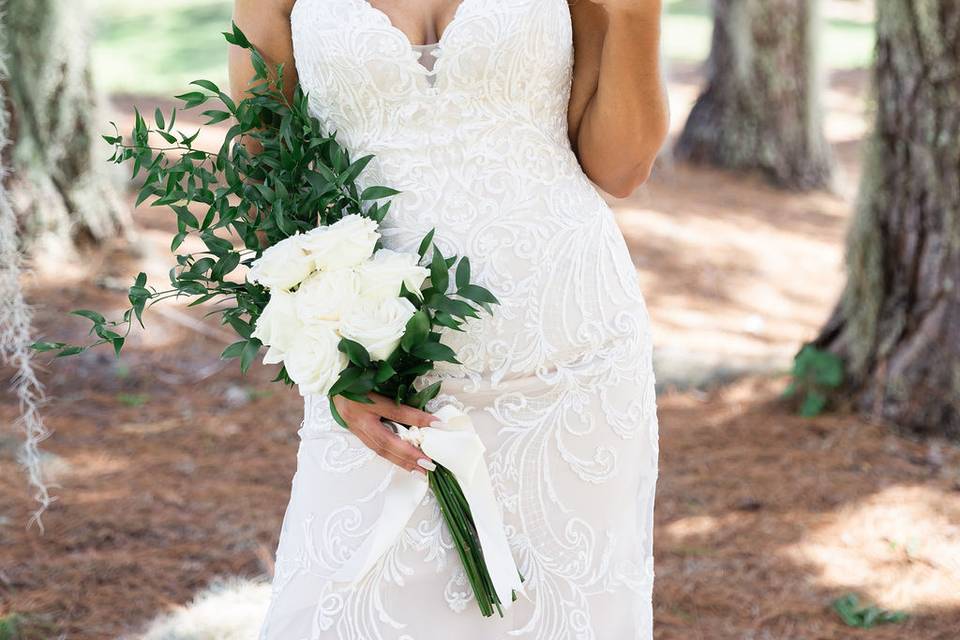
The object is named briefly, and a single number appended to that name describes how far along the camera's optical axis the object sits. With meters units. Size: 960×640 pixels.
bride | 2.22
